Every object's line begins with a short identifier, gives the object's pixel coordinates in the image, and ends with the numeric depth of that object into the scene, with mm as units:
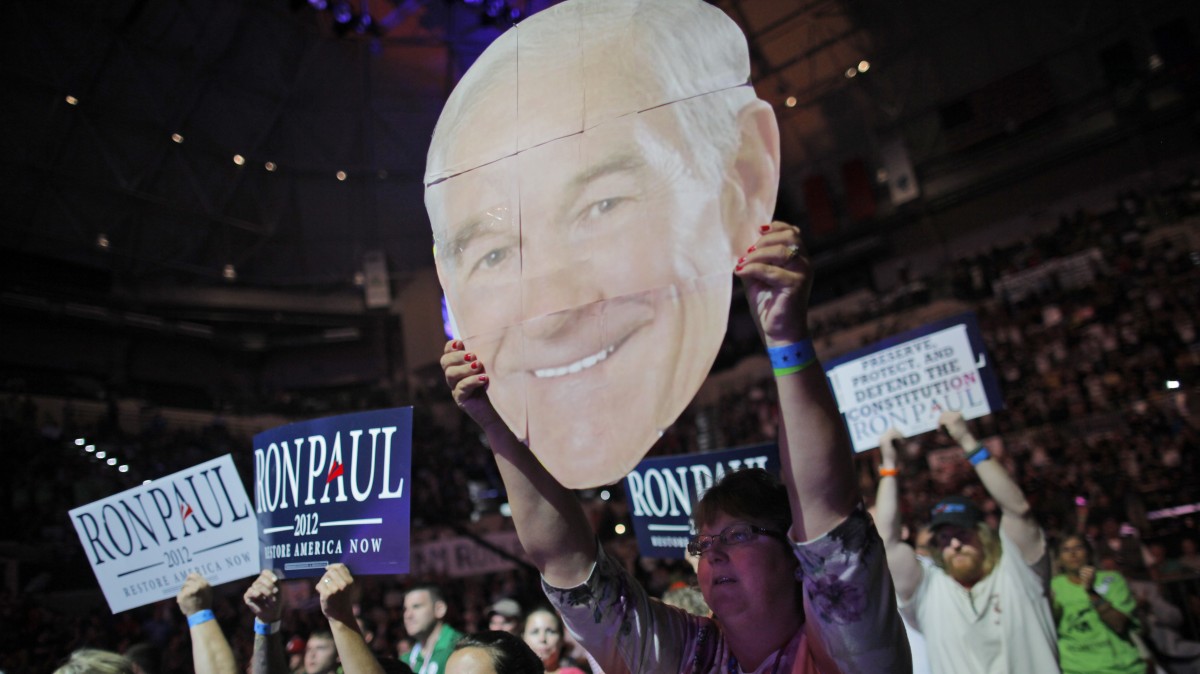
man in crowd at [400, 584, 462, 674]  3555
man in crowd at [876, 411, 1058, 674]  2678
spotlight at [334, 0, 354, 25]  11305
